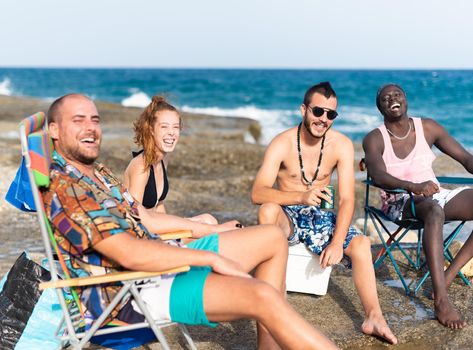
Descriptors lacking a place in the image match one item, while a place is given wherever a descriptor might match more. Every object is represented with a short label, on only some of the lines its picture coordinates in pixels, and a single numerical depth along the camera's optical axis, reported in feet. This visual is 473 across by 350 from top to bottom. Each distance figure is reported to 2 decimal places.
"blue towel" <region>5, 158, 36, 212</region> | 9.40
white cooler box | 14.56
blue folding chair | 15.03
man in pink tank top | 14.30
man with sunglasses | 13.34
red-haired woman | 13.89
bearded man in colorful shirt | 8.78
